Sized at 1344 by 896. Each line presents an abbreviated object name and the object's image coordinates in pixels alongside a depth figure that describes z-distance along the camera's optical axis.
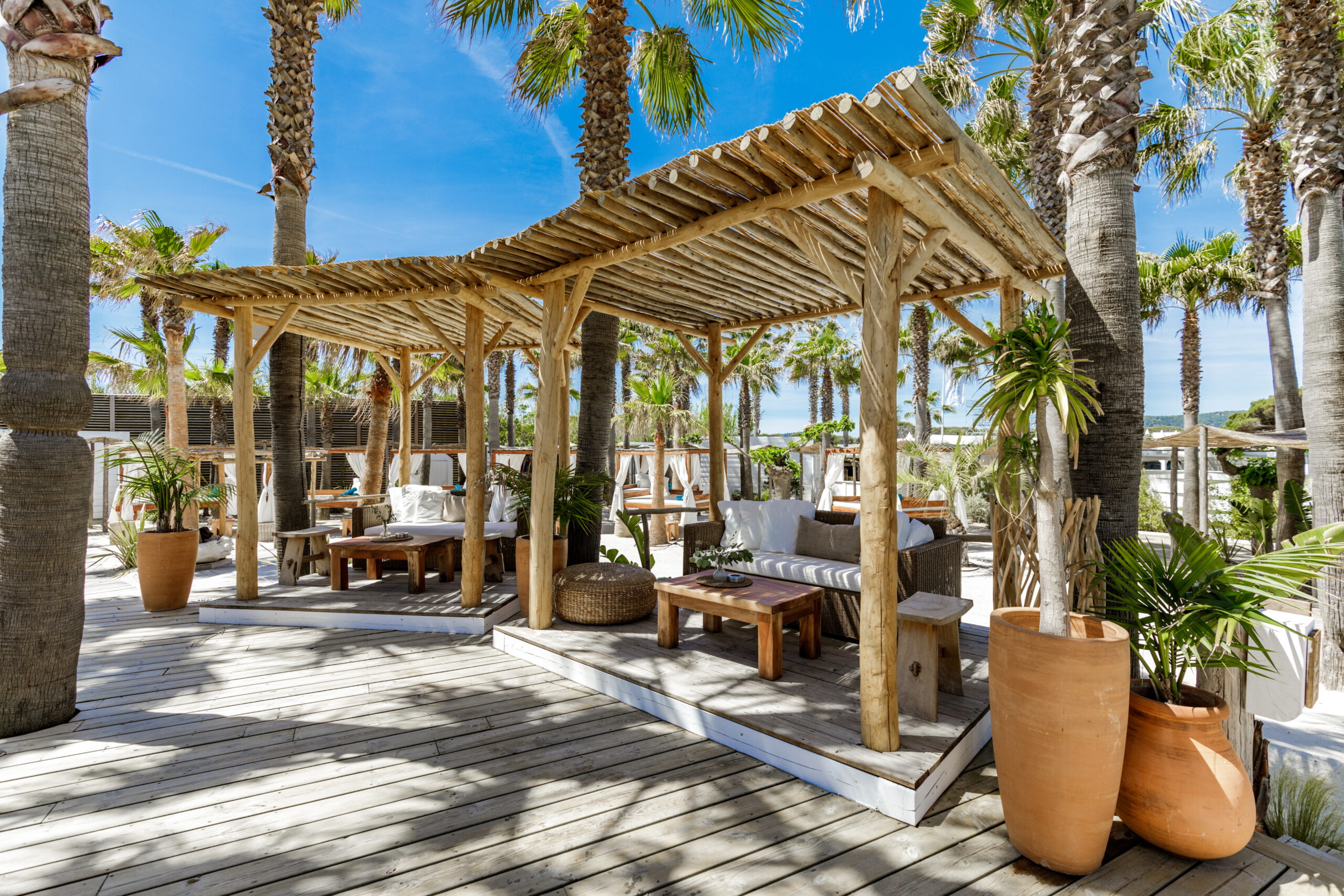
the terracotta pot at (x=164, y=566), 5.63
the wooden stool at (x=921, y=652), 2.99
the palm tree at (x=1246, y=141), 7.86
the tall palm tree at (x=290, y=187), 6.68
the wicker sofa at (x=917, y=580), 4.20
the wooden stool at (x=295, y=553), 6.17
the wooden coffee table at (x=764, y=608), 3.63
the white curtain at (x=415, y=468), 13.68
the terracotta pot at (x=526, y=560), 5.03
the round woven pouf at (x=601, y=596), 4.72
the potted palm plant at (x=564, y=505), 5.12
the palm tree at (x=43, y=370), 3.04
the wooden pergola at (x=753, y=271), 2.64
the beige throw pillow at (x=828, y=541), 5.00
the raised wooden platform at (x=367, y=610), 5.12
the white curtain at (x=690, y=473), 13.82
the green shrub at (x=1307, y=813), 2.77
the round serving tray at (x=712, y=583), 4.07
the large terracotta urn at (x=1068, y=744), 2.12
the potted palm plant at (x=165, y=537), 5.62
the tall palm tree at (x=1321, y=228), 4.60
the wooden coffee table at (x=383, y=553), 5.74
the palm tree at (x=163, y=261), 8.81
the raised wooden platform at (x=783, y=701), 2.59
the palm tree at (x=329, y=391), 15.03
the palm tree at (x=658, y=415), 11.85
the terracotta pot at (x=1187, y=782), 2.14
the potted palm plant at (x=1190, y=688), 2.14
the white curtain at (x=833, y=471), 15.12
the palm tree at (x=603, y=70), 5.75
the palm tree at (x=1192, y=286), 12.81
